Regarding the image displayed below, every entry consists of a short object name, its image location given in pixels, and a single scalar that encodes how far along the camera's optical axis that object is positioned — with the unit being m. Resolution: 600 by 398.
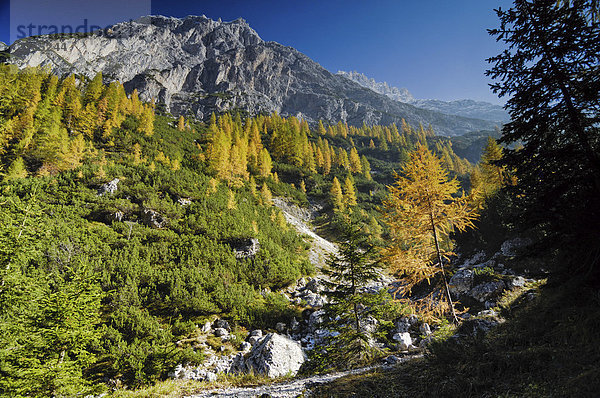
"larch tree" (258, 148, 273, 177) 49.69
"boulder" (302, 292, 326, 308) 18.87
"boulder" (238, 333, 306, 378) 10.30
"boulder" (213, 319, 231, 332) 15.30
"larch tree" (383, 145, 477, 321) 9.41
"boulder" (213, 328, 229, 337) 14.59
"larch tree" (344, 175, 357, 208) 48.59
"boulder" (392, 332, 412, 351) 11.31
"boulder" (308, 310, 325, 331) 15.84
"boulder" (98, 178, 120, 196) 25.19
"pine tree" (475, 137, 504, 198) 31.27
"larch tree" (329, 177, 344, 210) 46.72
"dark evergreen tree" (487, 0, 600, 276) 5.07
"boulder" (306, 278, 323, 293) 21.30
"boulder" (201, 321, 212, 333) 14.81
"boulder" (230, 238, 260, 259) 22.48
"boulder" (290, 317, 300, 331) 16.02
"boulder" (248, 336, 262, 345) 14.20
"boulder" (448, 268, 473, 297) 14.93
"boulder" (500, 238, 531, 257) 17.44
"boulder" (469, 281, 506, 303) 13.32
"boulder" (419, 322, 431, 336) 12.37
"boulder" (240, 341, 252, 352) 13.44
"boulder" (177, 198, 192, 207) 27.52
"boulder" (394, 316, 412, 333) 13.23
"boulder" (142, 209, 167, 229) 22.92
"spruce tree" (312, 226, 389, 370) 9.52
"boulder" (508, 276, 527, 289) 12.62
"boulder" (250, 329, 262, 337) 14.86
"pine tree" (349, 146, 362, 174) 68.50
